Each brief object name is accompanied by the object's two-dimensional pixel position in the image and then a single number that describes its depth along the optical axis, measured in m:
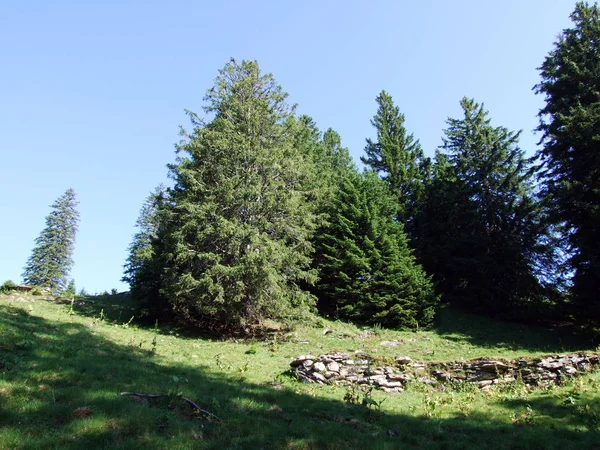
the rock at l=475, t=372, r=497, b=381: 10.38
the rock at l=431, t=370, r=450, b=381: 10.65
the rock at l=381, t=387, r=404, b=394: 10.09
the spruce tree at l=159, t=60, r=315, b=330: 15.52
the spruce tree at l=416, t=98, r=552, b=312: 23.64
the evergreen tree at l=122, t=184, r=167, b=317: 18.22
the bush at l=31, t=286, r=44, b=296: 20.71
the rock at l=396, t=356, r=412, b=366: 11.20
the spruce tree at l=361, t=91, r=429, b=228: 30.67
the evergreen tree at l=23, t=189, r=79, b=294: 37.72
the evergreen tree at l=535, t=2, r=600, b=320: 17.67
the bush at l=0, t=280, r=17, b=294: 19.89
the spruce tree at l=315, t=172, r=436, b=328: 19.72
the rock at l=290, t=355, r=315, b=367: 11.16
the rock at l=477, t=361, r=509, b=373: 10.35
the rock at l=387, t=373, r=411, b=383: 10.56
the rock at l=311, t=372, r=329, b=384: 10.45
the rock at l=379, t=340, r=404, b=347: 15.76
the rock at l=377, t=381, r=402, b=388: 10.32
